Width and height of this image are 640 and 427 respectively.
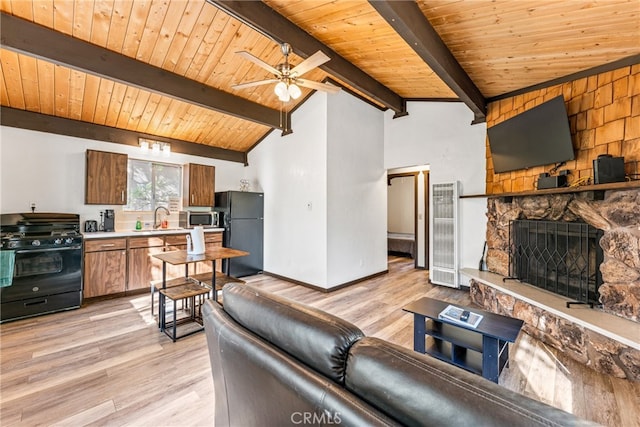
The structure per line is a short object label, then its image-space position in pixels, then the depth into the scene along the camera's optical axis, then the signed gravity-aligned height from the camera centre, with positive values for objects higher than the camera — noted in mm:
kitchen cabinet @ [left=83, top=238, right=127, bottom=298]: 3730 -768
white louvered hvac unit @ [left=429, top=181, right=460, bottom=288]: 4633 -389
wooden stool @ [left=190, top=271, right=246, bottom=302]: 3093 -816
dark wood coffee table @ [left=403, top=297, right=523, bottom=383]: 1933 -1018
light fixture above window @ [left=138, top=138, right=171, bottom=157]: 4590 +1176
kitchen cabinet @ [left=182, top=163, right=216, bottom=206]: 5141 +556
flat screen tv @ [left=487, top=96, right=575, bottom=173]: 2967 +921
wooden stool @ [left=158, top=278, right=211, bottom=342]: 2736 -844
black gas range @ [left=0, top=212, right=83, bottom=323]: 3125 -640
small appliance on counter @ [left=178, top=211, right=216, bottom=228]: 5117 -113
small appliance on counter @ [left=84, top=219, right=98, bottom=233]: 4129 -197
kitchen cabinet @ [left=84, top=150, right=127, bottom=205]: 4082 +544
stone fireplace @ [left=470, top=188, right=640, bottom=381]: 2207 -658
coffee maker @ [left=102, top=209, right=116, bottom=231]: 4262 -123
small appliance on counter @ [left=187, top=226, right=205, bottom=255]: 3092 -332
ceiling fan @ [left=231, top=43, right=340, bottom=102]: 2477 +1394
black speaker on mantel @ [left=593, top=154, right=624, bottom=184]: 2457 +399
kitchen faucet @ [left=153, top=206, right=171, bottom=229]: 4906 -107
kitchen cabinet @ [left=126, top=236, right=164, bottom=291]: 4094 -762
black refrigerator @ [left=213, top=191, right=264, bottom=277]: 5172 -251
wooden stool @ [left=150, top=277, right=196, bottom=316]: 3141 -833
